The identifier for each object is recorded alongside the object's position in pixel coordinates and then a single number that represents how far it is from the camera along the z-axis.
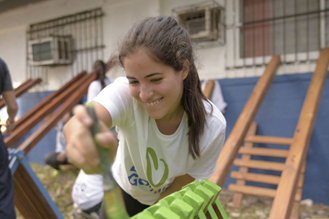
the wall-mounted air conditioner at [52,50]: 4.86
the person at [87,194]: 2.56
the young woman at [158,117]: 0.96
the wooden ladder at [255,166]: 2.81
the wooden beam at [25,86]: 4.91
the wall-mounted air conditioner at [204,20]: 3.48
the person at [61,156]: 2.38
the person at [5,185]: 1.79
